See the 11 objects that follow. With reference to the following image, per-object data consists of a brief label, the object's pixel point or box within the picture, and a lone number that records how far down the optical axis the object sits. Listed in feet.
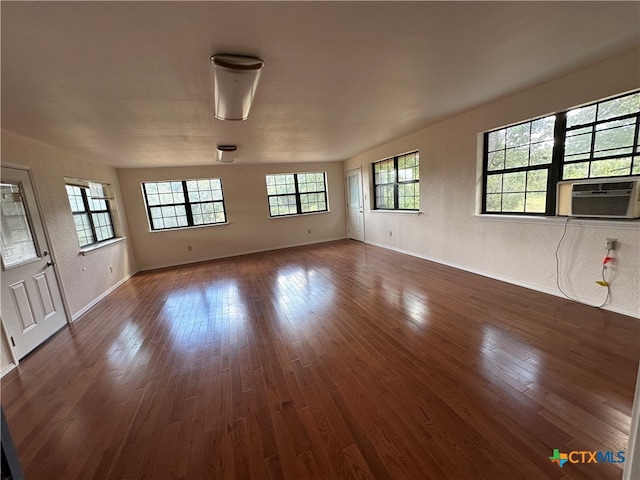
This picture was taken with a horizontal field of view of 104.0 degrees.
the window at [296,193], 23.22
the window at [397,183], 16.73
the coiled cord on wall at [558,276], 8.46
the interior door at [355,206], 23.00
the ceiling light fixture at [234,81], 5.83
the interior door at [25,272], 8.38
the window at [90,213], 13.28
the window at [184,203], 20.08
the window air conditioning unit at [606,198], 7.66
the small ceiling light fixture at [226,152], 14.29
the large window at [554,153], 7.93
